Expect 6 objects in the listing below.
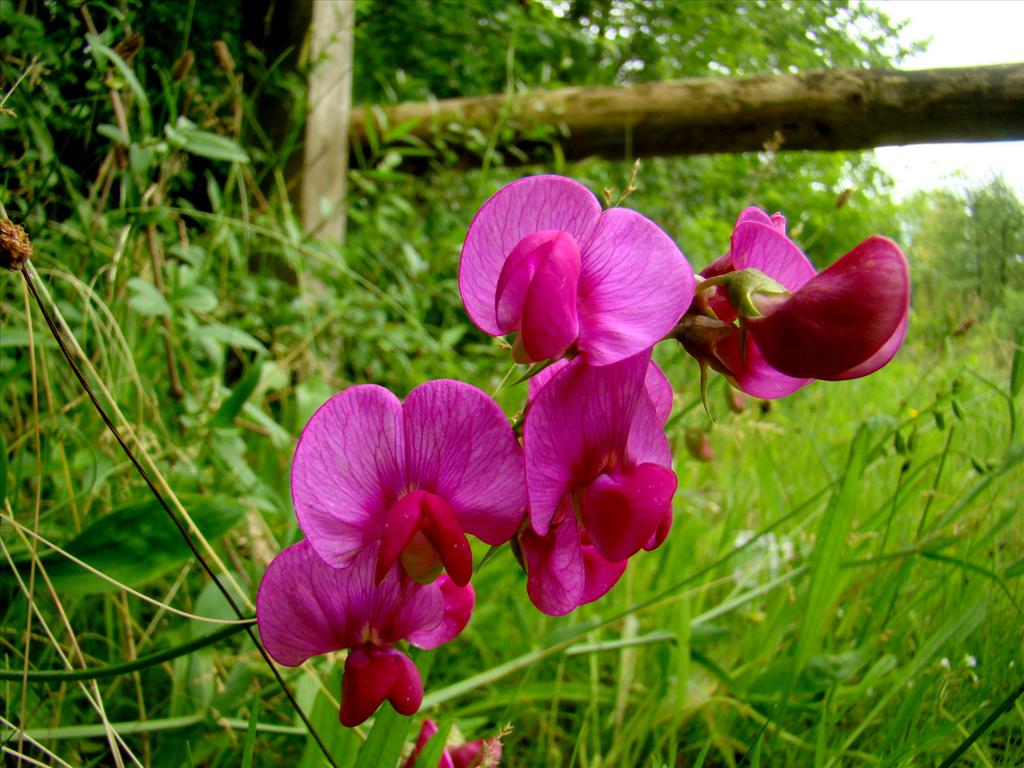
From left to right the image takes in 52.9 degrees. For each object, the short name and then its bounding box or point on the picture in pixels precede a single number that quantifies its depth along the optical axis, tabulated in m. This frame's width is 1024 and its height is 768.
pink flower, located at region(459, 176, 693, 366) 0.11
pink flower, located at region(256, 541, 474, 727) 0.11
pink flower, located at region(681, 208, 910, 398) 0.10
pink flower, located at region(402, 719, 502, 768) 0.14
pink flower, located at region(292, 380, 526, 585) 0.11
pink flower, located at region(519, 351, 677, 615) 0.11
